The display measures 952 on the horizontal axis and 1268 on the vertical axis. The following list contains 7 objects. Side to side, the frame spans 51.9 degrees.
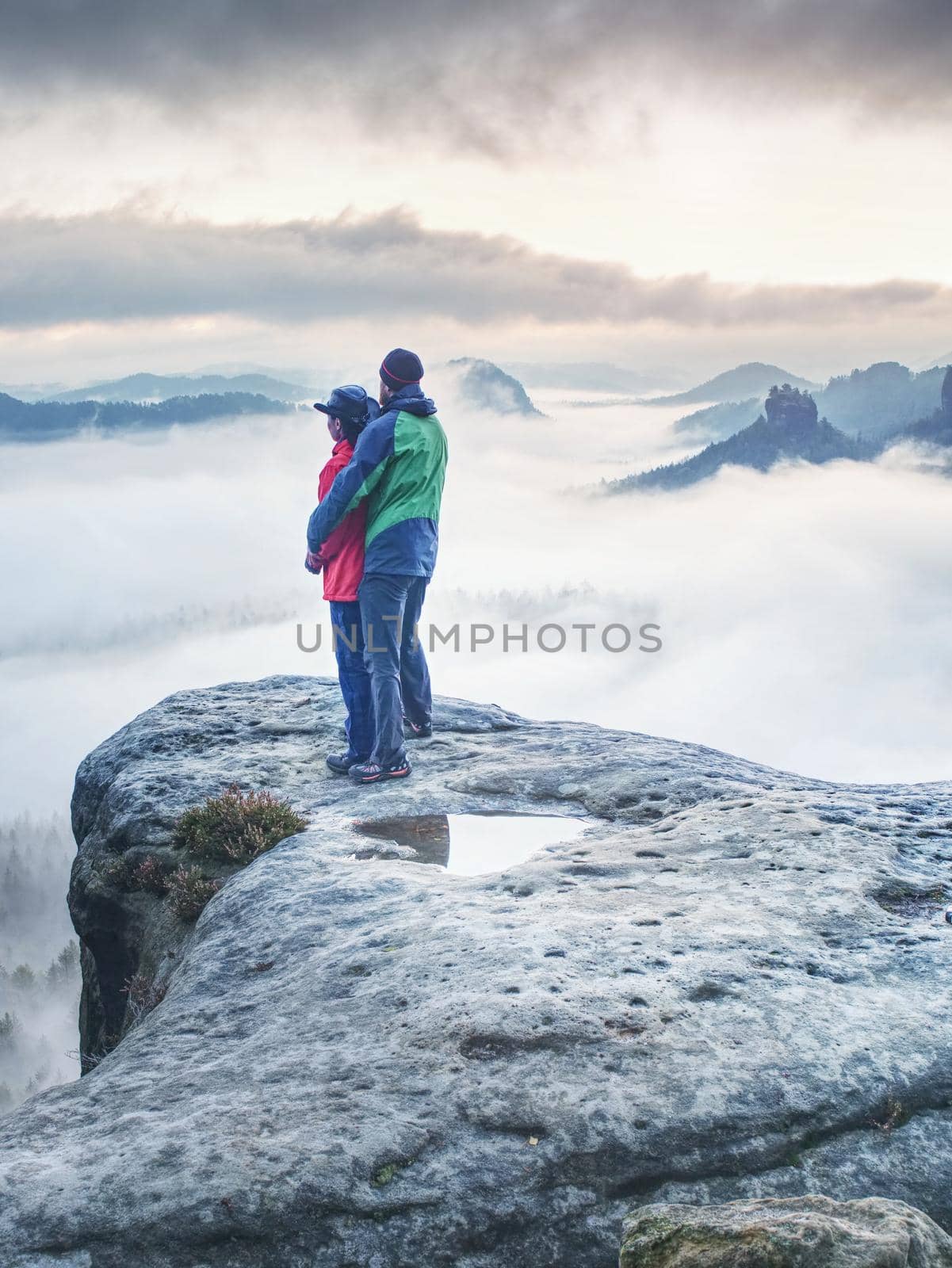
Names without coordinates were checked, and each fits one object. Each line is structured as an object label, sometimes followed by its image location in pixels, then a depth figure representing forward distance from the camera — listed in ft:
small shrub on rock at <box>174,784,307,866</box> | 37.09
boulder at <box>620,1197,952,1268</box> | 12.09
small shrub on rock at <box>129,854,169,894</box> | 38.34
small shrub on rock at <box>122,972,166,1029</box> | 31.04
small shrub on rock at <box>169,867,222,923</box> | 34.99
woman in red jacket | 43.50
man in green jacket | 41.60
